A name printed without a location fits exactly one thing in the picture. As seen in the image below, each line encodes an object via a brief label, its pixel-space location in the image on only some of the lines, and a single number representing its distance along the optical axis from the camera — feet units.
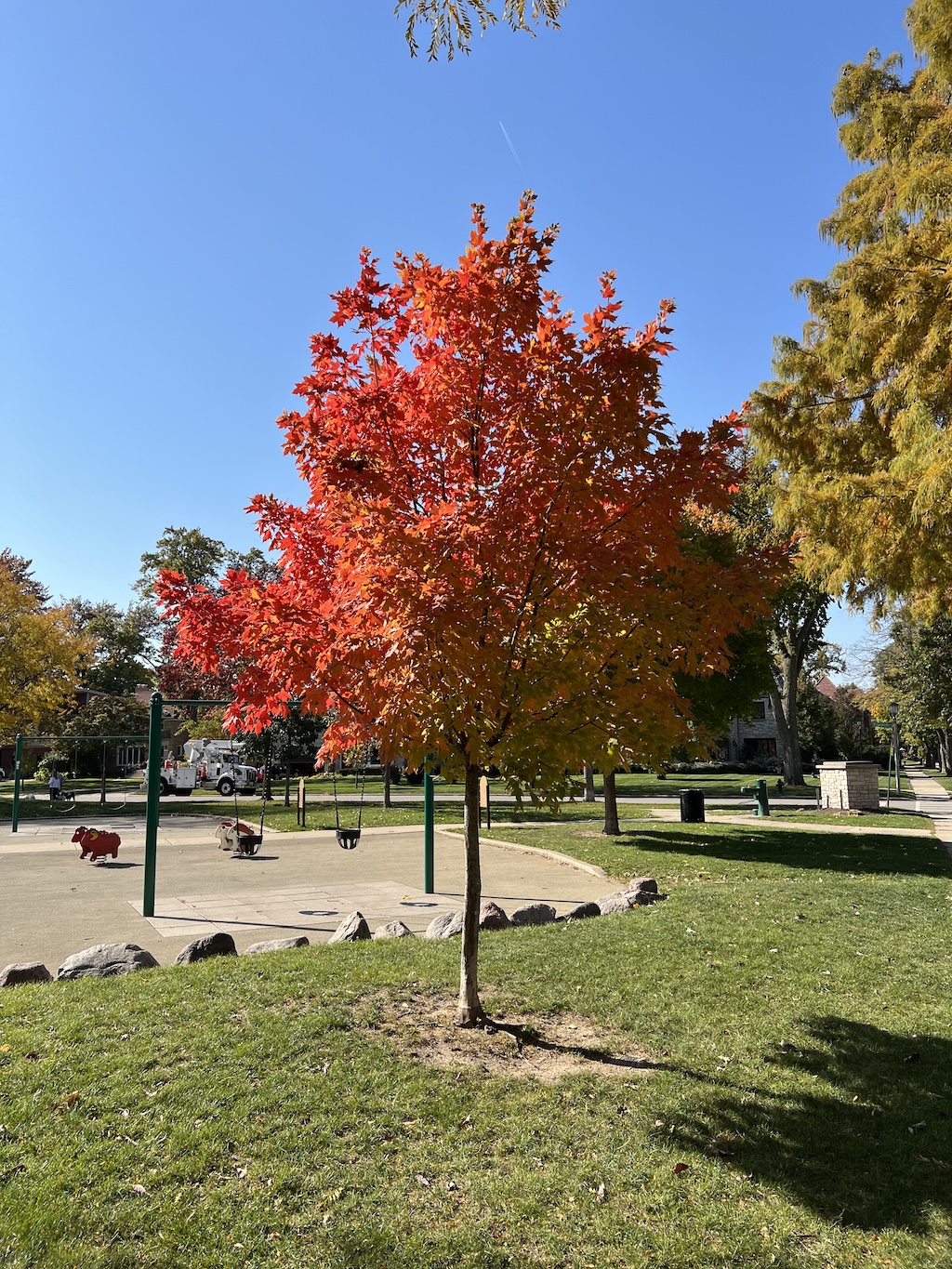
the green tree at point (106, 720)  107.96
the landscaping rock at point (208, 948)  24.99
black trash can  66.59
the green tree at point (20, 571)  174.25
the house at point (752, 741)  218.59
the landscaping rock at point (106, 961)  23.21
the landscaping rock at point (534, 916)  30.50
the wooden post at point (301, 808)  70.28
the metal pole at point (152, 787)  33.78
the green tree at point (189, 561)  184.65
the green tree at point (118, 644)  189.26
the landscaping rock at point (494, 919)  29.45
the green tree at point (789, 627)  83.35
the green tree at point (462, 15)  16.44
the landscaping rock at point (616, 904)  32.27
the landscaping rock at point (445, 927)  28.09
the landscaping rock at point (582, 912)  30.99
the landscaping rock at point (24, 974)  22.57
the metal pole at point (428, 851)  39.19
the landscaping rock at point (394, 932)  28.23
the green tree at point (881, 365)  27.78
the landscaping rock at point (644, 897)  33.27
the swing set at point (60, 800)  64.97
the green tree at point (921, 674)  109.40
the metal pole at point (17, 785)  63.47
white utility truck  123.95
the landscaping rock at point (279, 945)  26.43
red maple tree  16.37
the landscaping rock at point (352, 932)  28.02
